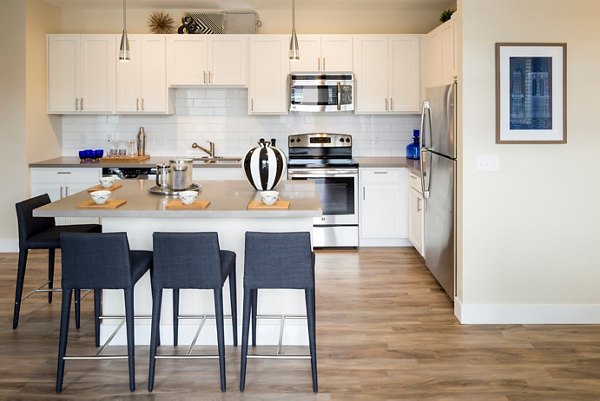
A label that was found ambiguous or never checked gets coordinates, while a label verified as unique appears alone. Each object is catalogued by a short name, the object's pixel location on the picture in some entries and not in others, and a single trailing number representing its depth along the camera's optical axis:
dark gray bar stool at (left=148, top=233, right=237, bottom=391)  3.37
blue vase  7.18
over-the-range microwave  6.97
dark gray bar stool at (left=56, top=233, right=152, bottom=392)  3.32
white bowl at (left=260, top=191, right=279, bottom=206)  3.71
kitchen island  3.97
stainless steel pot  4.30
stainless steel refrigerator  4.73
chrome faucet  7.25
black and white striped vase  4.29
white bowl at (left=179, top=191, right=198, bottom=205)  3.68
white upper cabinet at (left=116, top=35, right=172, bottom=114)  6.98
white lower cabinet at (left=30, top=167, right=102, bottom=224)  6.75
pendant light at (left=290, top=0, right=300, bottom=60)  4.78
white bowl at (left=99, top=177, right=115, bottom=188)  4.46
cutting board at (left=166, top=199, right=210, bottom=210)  3.64
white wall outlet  4.41
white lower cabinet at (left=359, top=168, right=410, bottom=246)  6.89
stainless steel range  6.86
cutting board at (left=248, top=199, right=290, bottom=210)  3.65
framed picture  4.33
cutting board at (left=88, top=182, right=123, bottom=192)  4.48
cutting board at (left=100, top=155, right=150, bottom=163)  6.93
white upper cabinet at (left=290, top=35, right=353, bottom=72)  7.03
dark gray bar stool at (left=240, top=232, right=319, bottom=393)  3.33
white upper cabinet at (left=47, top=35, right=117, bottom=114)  7.00
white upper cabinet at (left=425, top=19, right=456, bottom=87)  5.66
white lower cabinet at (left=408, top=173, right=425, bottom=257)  6.18
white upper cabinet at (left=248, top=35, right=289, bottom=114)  7.00
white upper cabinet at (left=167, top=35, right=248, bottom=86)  6.99
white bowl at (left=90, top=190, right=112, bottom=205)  3.73
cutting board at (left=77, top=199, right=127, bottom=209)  3.66
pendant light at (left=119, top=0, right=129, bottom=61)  4.51
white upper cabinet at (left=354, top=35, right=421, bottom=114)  7.05
